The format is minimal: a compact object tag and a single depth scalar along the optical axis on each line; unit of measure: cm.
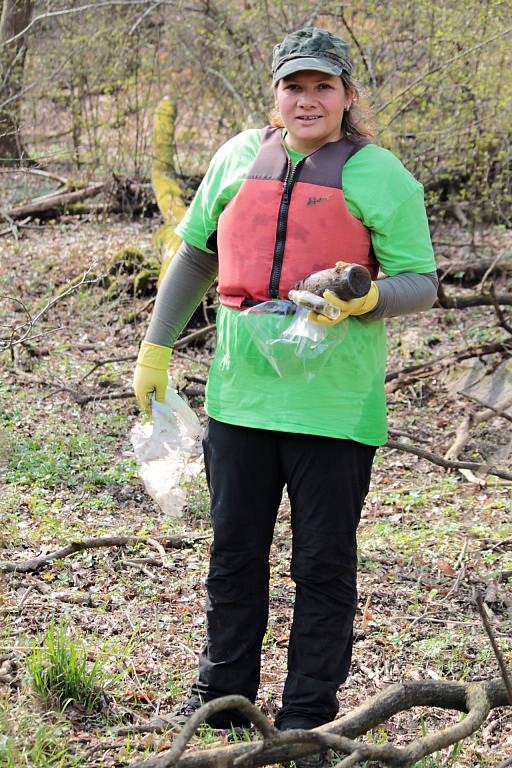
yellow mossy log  1442
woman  496
